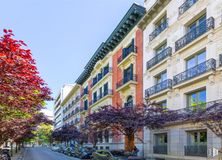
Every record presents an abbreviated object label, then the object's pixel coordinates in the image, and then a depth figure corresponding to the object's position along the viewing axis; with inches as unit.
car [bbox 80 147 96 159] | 751.3
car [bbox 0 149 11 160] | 544.6
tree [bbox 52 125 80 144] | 1244.9
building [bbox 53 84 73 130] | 2369.7
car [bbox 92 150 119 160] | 491.6
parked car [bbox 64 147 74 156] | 990.4
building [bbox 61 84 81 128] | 1500.1
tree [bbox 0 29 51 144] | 215.9
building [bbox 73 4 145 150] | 725.1
